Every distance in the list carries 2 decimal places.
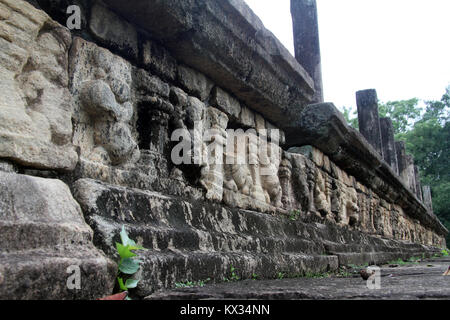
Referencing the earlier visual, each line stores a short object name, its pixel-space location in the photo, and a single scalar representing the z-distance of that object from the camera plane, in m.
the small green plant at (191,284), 1.76
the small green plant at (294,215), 3.78
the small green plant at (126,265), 1.52
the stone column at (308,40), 5.37
